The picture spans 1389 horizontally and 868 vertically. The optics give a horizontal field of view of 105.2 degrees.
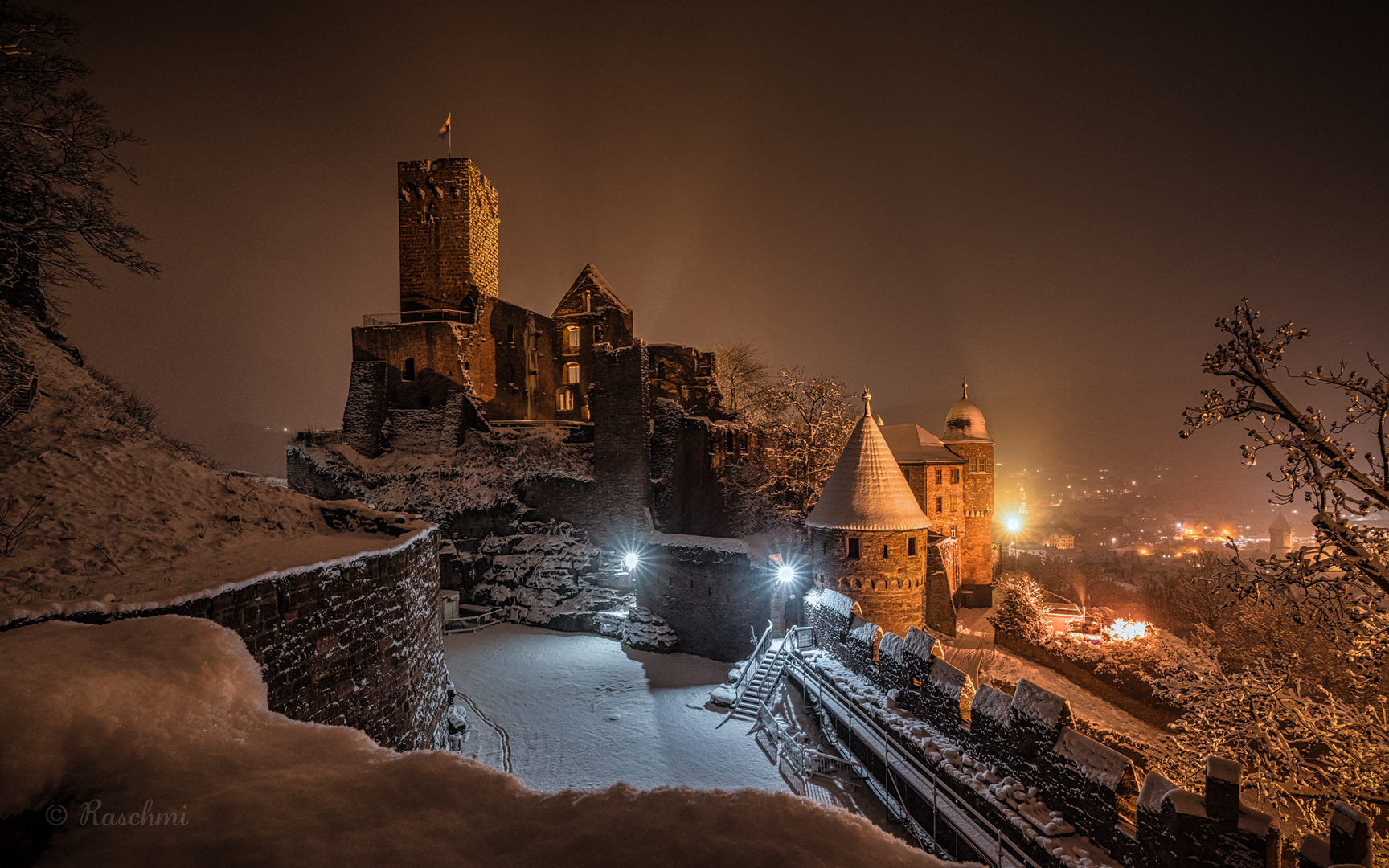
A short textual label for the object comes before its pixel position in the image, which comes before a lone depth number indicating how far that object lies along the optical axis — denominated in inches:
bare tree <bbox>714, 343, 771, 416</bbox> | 1439.7
